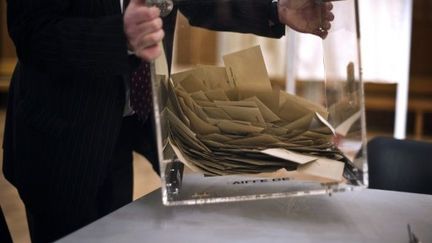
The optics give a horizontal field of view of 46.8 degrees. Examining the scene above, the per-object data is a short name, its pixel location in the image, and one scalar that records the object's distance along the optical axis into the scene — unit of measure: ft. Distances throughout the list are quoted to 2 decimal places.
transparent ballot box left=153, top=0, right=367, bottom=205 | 2.21
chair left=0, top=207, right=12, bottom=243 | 2.90
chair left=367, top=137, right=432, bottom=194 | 4.05
